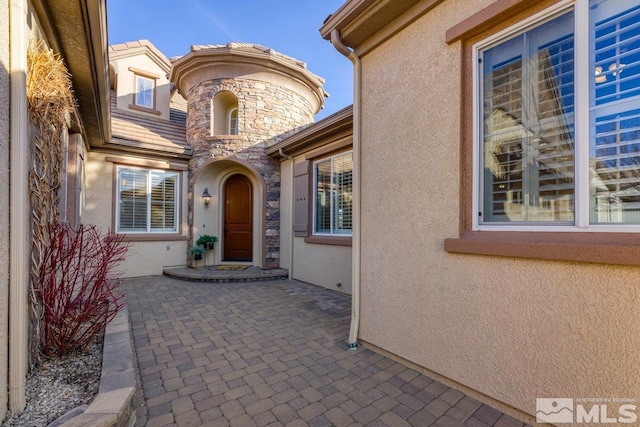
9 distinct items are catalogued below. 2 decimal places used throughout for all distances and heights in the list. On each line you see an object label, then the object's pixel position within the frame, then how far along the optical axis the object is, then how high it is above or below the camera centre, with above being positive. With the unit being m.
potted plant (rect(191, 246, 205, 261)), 7.80 -0.98
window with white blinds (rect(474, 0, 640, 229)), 1.83 +0.71
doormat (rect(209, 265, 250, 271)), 7.60 -1.38
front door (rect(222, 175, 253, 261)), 8.41 -0.11
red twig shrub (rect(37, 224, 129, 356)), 2.56 -0.78
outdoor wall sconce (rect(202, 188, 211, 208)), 8.13 +0.51
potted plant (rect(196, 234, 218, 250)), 7.95 -0.68
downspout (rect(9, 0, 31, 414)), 1.93 +0.04
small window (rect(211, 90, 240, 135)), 7.93 +2.93
